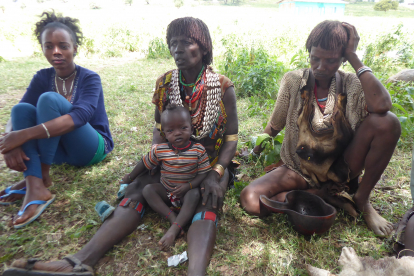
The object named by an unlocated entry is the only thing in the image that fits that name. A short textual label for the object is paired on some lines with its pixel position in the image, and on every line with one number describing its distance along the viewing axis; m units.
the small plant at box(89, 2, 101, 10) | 41.28
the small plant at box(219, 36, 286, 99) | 4.77
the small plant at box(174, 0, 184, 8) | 44.28
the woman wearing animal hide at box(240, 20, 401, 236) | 1.82
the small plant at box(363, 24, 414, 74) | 5.98
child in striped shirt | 1.90
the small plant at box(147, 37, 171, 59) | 9.30
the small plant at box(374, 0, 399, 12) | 43.97
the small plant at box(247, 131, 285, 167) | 2.57
